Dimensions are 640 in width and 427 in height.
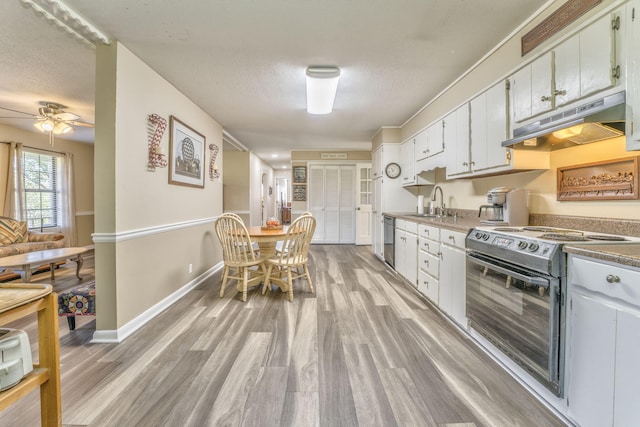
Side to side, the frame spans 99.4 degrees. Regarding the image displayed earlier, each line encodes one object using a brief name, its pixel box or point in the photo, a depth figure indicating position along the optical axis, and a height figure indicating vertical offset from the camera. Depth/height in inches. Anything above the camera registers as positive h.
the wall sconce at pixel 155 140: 103.7 +26.4
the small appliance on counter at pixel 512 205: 87.8 +1.4
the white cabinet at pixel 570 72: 56.7 +33.7
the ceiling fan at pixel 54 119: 137.0 +46.1
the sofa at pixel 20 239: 156.8 -19.7
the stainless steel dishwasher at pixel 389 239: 162.1 -19.1
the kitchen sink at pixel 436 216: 140.4 -3.8
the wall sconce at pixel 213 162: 167.0 +28.7
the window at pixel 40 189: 191.8 +14.3
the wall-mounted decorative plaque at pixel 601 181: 62.1 +7.3
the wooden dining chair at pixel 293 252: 122.7 -20.4
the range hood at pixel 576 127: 54.7 +19.3
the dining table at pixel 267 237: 123.5 -13.0
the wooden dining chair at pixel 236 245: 119.1 -16.6
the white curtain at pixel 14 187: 173.0 +13.8
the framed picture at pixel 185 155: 120.2 +26.1
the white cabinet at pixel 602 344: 41.6 -22.8
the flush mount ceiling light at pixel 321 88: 105.4 +51.9
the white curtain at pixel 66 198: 212.2 +7.9
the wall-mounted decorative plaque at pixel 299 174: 277.7 +35.5
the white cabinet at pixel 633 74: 51.6 +26.1
